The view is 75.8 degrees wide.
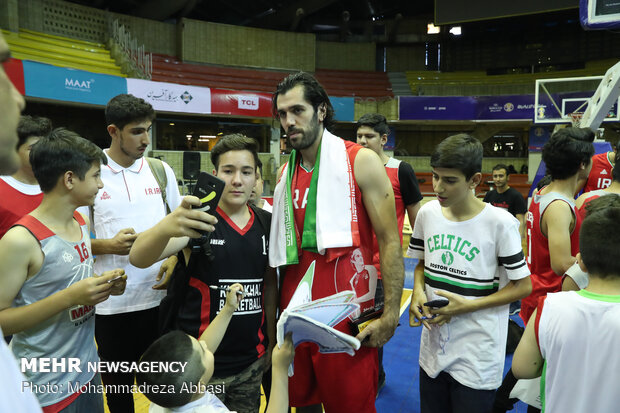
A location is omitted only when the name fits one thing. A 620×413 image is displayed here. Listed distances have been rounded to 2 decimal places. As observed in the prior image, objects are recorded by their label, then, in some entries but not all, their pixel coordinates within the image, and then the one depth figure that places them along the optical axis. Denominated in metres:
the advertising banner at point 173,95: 12.43
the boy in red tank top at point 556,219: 2.21
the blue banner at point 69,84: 9.93
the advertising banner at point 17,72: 9.30
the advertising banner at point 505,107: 17.06
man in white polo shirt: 2.25
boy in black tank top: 1.75
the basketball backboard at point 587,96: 6.11
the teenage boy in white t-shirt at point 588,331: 1.24
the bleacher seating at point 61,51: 11.65
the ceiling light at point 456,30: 21.55
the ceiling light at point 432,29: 21.58
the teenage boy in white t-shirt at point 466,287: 1.87
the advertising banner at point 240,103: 14.38
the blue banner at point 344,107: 16.88
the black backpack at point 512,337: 3.73
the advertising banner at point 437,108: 17.48
